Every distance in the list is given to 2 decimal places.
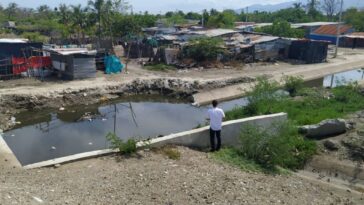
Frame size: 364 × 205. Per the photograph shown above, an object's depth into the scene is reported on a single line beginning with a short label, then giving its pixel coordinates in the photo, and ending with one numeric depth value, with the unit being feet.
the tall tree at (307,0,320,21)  208.37
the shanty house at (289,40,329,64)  96.37
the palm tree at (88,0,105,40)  93.61
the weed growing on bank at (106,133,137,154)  29.63
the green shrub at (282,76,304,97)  61.46
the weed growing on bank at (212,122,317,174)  30.09
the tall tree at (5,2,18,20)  224.74
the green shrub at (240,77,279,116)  45.33
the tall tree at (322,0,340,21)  252.79
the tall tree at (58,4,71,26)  122.42
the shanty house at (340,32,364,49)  135.85
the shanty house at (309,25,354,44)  138.21
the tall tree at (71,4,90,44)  105.29
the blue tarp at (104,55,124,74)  72.69
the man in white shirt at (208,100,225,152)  31.27
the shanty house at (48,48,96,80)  64.59
